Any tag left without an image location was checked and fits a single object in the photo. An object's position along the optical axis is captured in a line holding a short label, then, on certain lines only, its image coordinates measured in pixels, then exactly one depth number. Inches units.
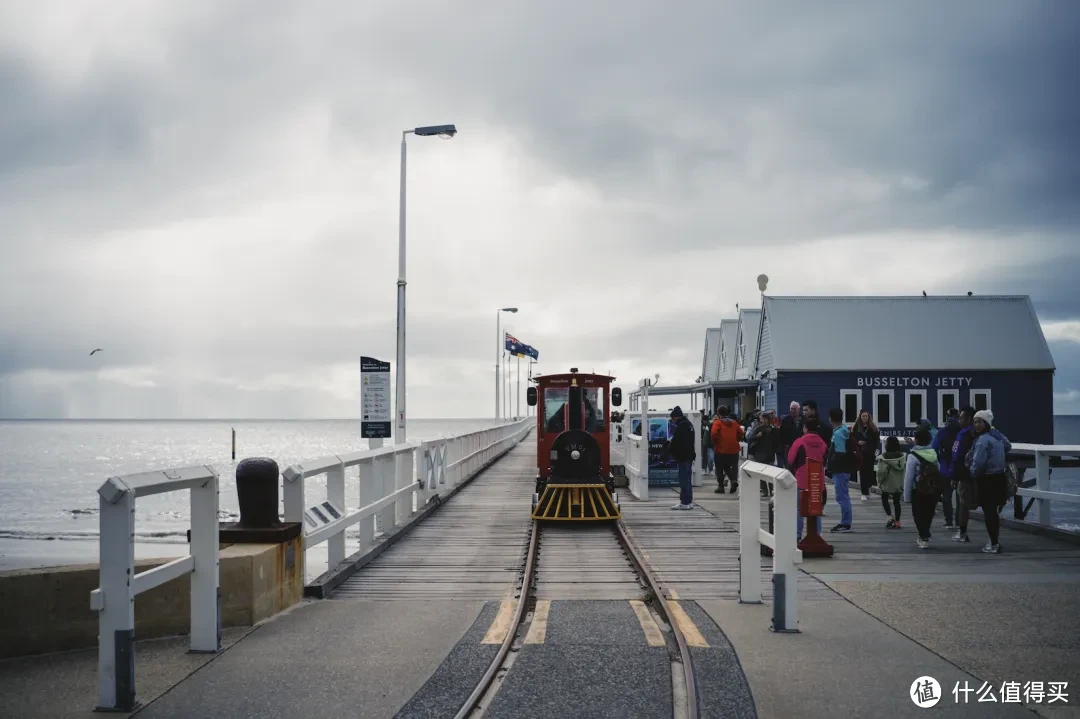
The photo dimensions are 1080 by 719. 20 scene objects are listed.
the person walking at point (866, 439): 640.4
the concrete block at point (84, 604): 281.3
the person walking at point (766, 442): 649.6
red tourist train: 610.2
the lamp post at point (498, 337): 2247.9
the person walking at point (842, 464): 537.6
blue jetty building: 1437.0
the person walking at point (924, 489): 474.3
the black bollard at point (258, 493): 328.2
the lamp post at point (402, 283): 721.0
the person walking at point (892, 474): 555.8
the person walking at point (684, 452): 659.4
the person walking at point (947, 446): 496.6
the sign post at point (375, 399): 593.9
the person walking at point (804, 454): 426.3
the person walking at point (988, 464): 433.7
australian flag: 2242.9
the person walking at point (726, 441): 738.2
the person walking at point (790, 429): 634.8
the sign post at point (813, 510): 424.8
